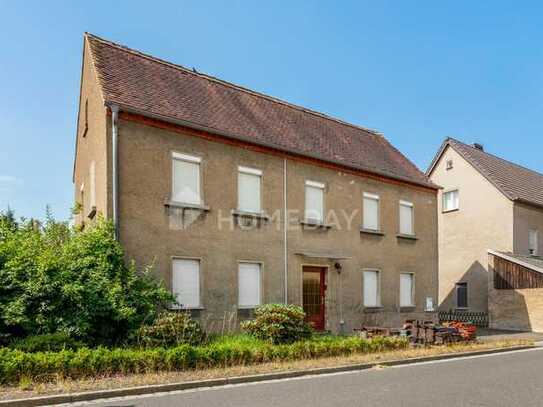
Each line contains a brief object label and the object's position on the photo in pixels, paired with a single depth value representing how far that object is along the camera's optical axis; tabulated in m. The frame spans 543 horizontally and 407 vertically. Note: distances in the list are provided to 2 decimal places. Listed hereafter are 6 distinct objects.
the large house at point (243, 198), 14.46
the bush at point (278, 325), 12.84
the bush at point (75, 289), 11.31
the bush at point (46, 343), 10.14
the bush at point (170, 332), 11.53
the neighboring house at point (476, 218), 26.81
